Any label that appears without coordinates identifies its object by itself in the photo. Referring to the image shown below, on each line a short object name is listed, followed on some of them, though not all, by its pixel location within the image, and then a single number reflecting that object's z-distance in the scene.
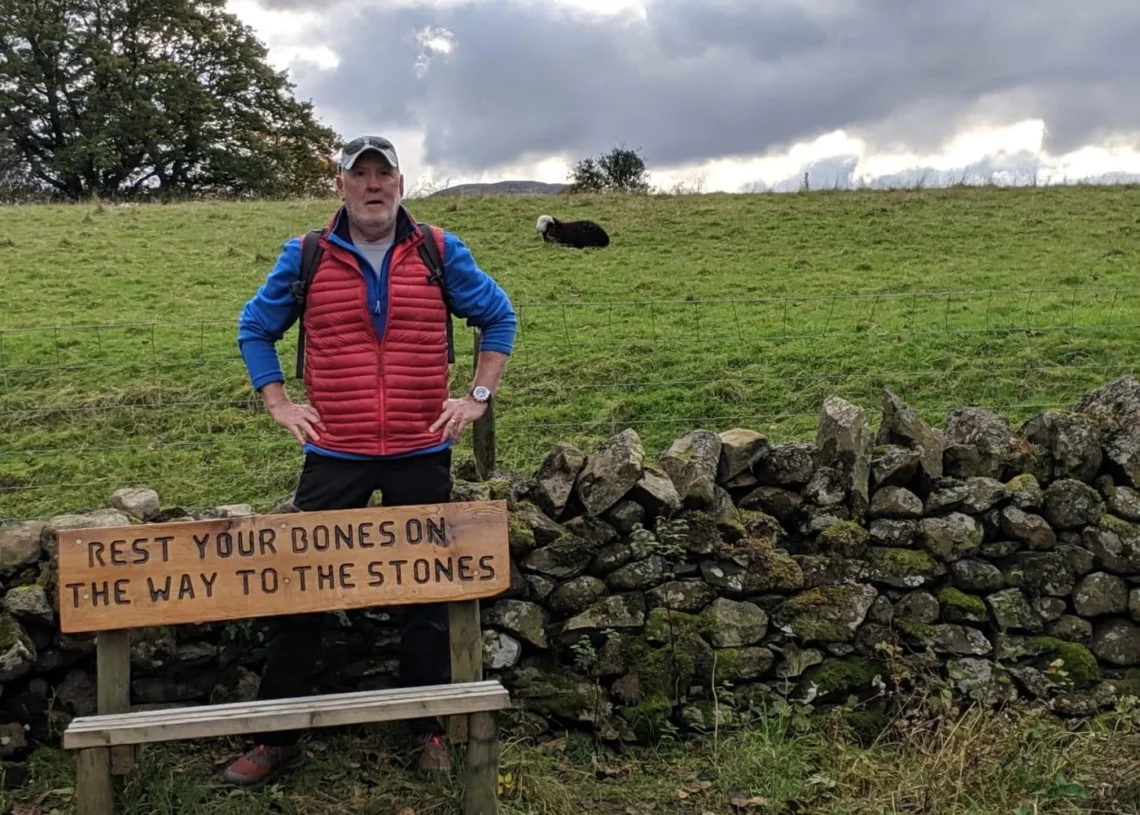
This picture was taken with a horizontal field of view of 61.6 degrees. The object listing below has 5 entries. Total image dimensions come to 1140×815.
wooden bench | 3.22
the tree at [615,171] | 32.22
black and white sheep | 17.02
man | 3.54
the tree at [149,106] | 34.16
